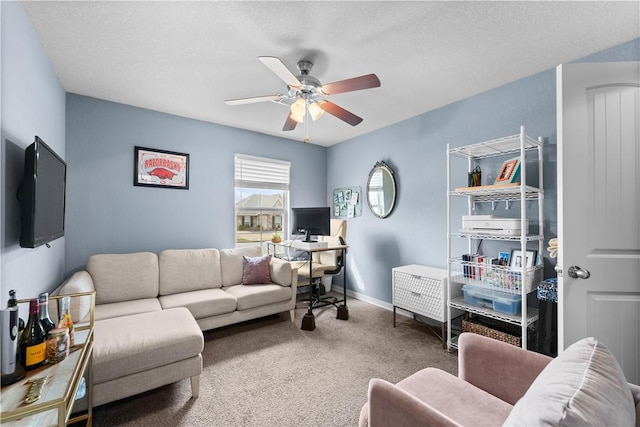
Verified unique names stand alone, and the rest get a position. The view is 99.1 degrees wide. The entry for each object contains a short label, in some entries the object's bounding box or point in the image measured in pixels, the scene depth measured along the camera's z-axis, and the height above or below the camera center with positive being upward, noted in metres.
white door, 1.44 +0.05
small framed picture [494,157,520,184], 2.27 +0.37
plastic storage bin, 2.23 -0.72
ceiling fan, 1.84 +0.95
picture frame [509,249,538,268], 2.30 -0.36
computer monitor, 3.59 -0.06
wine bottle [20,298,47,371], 1.13 -0.53
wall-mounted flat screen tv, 1.50 +0.13
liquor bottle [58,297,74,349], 1.35 -0.52
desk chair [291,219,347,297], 3.66 -0.64
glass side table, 0.90 -0.64
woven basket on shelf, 2.22 -1.01
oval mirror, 3.69 +0.37
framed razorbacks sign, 3.14 +0.59
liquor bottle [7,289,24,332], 1.10 -0.34
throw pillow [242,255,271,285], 3.23 -0.65
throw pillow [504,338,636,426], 0.63 -0.46
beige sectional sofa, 1.71 -0.81
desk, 3.00 -1.14
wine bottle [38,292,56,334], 1.24 -0.48
